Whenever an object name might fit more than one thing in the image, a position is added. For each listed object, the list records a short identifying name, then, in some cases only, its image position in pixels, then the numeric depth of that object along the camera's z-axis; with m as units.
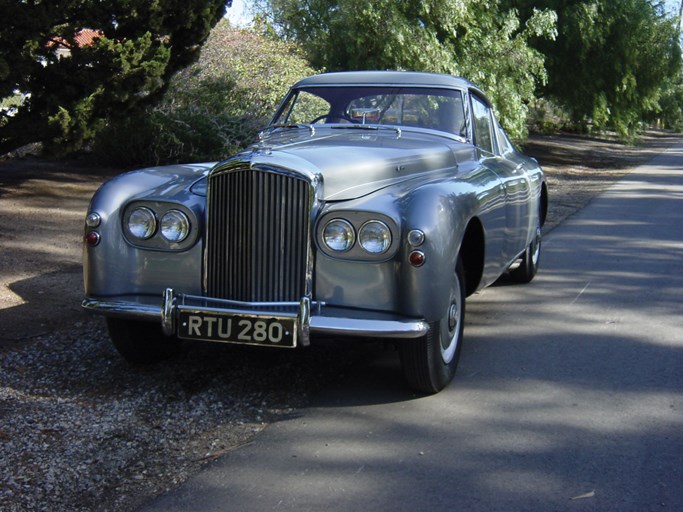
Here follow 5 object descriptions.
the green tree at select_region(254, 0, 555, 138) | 15.69
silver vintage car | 4.22
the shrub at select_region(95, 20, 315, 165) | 13.28
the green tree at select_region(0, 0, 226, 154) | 9.40
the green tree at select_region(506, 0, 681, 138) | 21.95
